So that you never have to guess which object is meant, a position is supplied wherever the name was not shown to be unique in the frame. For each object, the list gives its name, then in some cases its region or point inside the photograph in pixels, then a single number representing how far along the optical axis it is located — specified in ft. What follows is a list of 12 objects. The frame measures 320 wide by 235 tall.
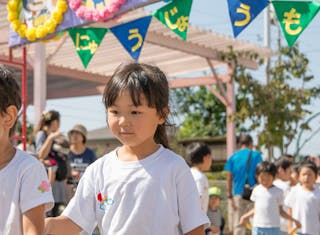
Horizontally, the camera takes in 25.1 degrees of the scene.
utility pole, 50.14
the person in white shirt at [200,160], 20.85
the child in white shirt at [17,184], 7.22
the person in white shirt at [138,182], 8.29
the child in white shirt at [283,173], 29.27
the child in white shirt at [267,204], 23.77
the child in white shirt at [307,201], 24.36
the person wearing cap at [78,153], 24.41
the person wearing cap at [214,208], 24.08
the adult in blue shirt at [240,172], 27.81
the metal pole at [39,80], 30.63
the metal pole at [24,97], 25.17
